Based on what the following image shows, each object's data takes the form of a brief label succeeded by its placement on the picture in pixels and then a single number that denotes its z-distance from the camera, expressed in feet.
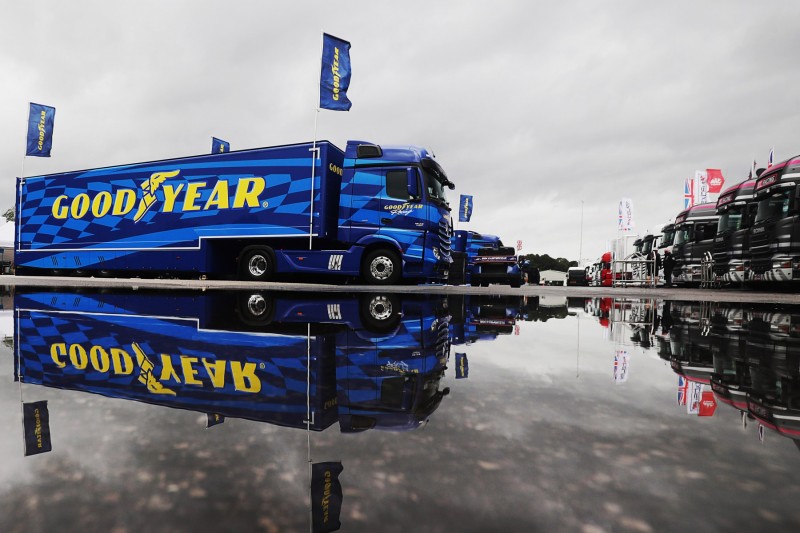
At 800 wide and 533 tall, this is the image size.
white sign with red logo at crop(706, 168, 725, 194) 95.09
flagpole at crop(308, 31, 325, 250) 34.83
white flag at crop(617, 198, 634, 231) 123.24
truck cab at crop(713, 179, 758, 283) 42.50
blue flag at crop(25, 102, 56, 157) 60.44
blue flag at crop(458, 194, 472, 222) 112.88
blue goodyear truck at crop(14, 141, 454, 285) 33.53
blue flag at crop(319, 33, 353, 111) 41.98
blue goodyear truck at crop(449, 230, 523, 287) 57.57
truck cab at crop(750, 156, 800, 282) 34.71
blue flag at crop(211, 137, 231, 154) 70.08
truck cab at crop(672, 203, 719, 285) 53.01
